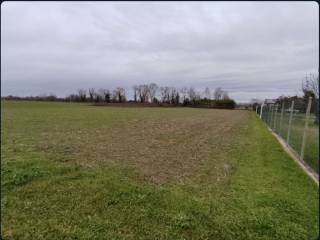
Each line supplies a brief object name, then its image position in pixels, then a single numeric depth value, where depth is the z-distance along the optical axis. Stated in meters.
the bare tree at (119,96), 87.12
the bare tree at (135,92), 89.38
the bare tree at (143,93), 90.22
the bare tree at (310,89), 13.70
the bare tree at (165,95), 88.36
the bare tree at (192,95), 87.38
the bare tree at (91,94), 93.00
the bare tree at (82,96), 93.86
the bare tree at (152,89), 94.14
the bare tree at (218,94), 102.01
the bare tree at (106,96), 88.02
